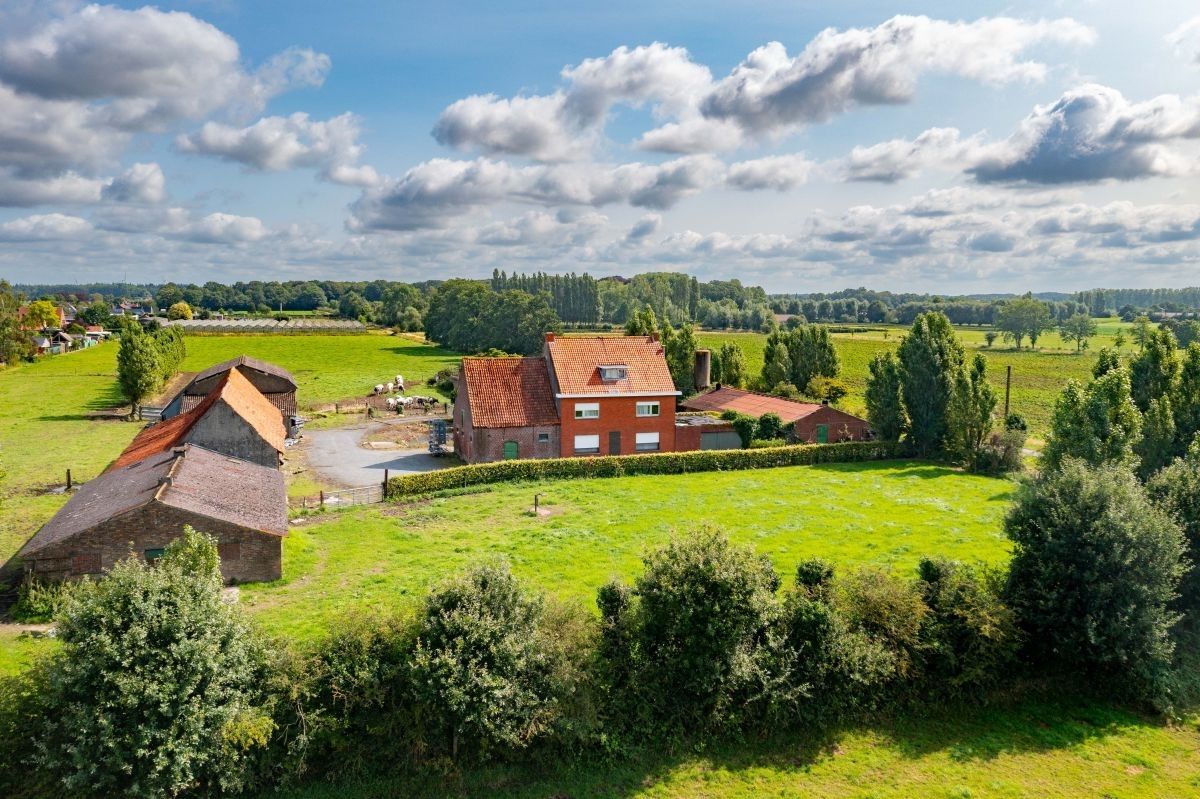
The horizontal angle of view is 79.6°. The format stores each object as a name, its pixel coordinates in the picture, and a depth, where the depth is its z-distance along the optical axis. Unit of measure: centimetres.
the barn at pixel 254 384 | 4816
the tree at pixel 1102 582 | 1812
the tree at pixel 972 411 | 4344
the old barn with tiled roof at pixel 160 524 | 2292
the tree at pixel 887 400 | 4716
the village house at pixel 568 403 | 4284
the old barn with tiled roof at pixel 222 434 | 3391
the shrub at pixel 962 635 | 1777
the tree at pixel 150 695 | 1292
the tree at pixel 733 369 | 6644
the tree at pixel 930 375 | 4588
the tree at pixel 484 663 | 1456
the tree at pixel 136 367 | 5766
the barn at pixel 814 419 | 4878
